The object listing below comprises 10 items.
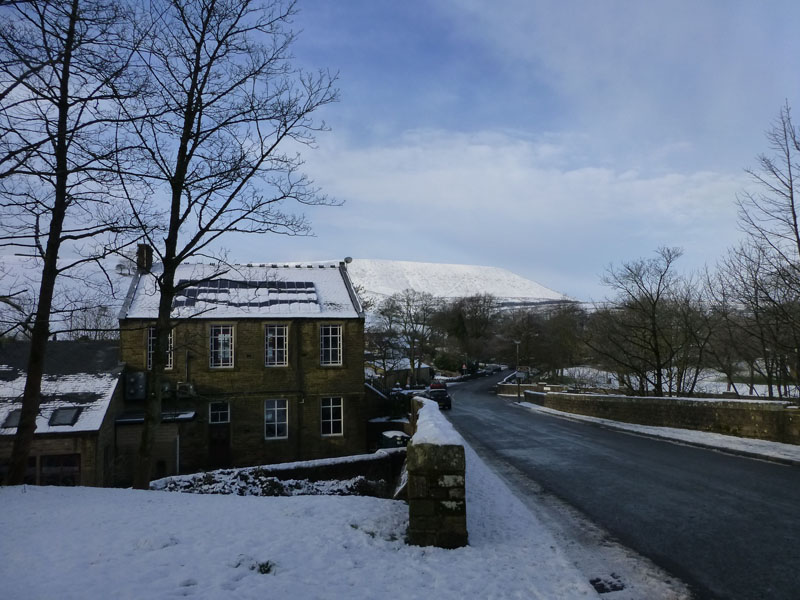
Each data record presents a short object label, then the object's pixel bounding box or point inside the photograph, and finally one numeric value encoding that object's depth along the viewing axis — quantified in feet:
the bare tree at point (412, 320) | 226.17
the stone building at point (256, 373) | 77.10
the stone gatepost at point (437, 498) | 19.20
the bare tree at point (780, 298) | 53.62
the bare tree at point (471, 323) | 294.05
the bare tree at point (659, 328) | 99.86
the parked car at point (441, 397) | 127.75
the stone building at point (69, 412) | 56.54
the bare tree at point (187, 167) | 39.11
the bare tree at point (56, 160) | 27.55
